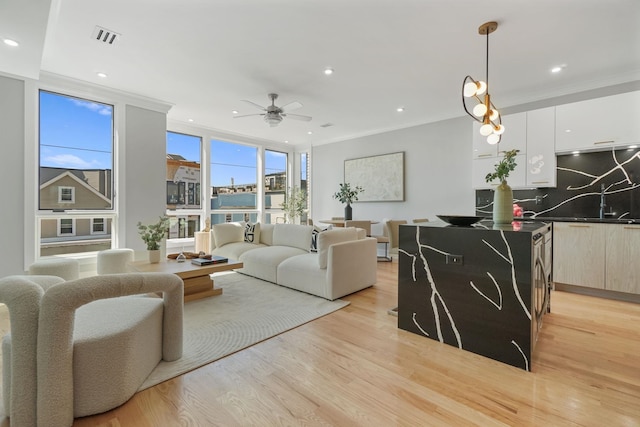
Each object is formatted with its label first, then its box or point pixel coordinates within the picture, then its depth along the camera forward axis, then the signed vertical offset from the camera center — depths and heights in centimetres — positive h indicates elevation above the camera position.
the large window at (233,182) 654 +72
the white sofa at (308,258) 327 -63
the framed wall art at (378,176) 591 +81
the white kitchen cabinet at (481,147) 441 +105
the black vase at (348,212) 607 -1
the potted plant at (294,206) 761 +14
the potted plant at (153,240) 341 -36
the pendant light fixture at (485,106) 253 +104
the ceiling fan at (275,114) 402 +144
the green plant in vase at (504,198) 235 +12
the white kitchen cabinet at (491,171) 418 +63
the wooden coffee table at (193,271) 306 -68
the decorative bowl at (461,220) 227 -7
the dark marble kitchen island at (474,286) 188 -57
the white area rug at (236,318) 201 -104
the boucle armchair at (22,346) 127 -63
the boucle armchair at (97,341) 129 -69
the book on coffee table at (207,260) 326 -60
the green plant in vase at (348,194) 609 +39
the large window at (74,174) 395 +56
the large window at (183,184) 584 +58
